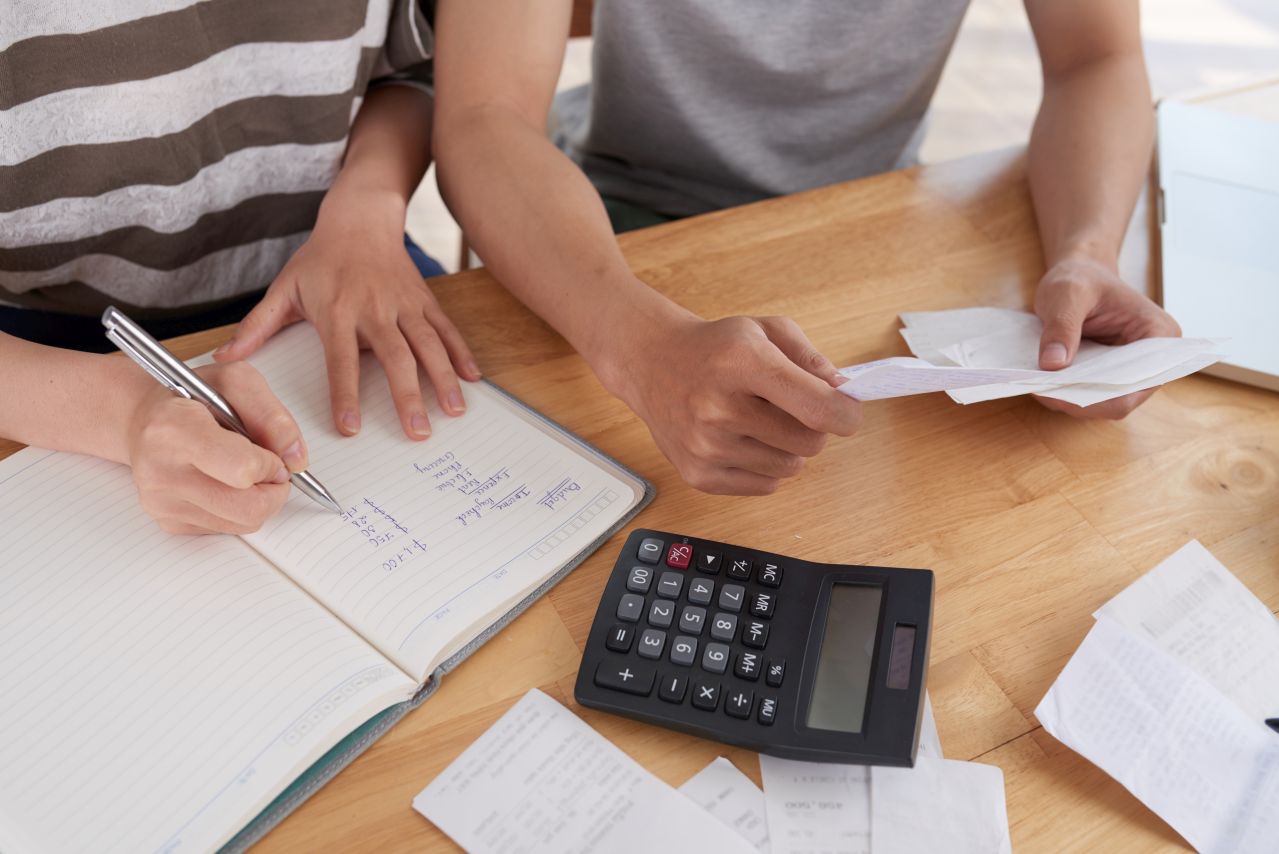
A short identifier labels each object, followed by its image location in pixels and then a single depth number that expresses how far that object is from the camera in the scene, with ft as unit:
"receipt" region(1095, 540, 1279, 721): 1.79
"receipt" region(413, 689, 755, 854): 1.52
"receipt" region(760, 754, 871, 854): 1.54
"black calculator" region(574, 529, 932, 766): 1.63
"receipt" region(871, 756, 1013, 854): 1.54
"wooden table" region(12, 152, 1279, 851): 1.64
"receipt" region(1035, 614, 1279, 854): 1.59
